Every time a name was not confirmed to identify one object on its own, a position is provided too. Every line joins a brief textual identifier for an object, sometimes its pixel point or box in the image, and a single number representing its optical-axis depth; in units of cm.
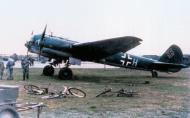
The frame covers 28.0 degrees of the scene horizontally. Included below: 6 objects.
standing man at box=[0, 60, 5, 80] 2078
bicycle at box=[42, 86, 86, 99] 1230
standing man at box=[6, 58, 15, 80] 2008
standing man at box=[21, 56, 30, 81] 2014
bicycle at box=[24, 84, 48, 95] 1307
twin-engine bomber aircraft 2056
